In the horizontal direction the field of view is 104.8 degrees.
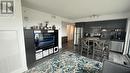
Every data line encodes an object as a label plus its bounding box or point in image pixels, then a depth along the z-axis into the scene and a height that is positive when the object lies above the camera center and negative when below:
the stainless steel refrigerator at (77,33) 4.49 +0.07
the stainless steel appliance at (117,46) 3.03 -0.75
